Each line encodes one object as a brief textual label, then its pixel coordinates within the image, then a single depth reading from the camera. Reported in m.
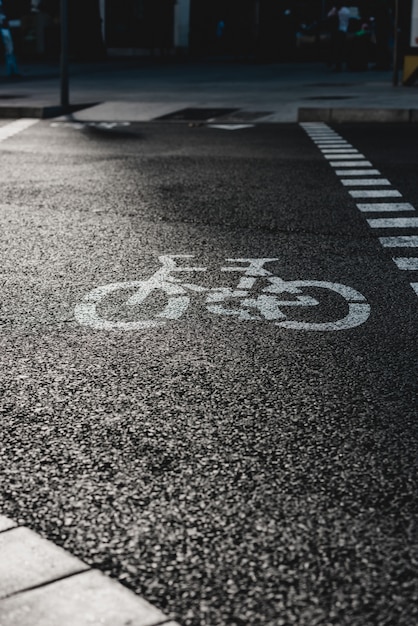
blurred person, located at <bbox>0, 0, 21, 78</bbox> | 30.03
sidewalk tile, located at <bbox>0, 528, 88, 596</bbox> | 2.97
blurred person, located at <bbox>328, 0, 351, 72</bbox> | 33.75
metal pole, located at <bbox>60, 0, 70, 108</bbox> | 19.66
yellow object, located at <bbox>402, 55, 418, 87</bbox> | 25.19
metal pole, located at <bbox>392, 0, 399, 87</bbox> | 23.11
